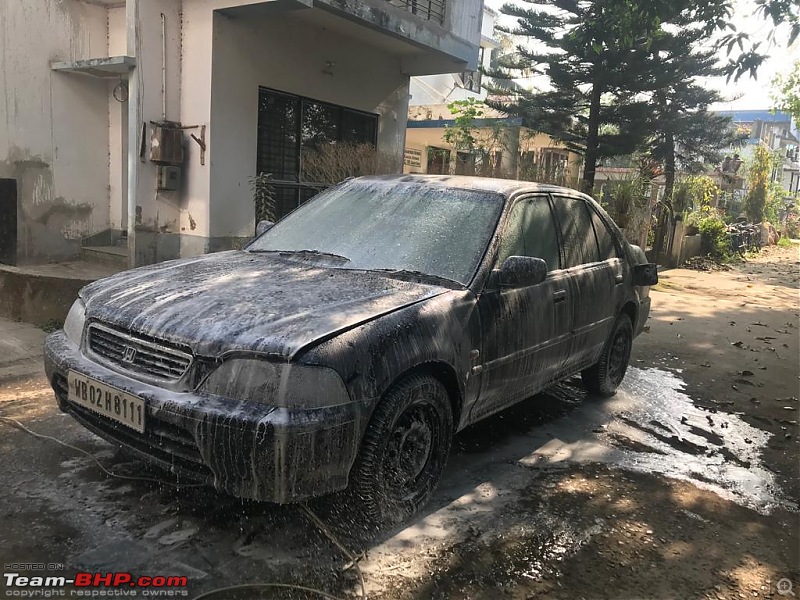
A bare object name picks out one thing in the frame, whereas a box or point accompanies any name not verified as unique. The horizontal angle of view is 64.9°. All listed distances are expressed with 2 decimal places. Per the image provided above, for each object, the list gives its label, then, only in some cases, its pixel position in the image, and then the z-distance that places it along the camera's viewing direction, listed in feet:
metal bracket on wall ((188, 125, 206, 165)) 24.66
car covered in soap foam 8.03
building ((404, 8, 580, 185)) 35.63
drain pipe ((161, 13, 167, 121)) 23.91
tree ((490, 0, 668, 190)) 47.37
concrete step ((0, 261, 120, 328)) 20.07
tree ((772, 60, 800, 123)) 93.30
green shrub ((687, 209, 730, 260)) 54.90
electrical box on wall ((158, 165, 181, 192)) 24.30
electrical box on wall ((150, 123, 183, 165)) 23.71
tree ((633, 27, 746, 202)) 47.42
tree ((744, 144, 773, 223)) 87.45
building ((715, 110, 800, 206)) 154.38
